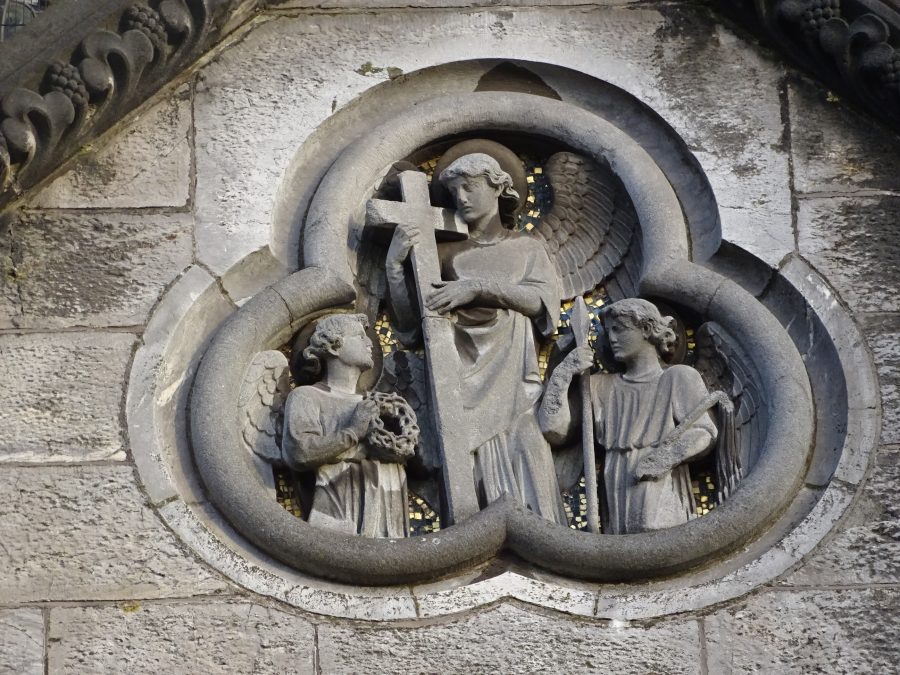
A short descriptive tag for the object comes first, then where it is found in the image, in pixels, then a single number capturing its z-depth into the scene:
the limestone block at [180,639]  17.28
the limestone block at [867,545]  17.78
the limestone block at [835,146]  19.58
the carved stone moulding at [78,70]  18.58
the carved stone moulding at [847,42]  19.41
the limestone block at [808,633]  17.39
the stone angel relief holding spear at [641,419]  18.30
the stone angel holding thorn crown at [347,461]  18.23
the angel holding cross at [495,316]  18.48
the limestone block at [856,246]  19.03
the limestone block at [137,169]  19.28
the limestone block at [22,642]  17.25
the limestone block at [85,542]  17.61
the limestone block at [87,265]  18.72
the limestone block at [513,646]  17.36
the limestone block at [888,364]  18.44
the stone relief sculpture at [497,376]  18.00
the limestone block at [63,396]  18.17
